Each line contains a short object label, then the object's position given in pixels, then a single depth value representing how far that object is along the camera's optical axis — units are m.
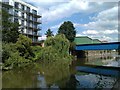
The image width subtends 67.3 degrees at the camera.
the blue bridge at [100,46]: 18.20
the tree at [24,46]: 15.32
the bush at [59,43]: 20.04
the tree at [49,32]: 29.02
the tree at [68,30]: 25.76
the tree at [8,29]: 16.92
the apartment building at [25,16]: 21.76
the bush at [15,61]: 12.98
